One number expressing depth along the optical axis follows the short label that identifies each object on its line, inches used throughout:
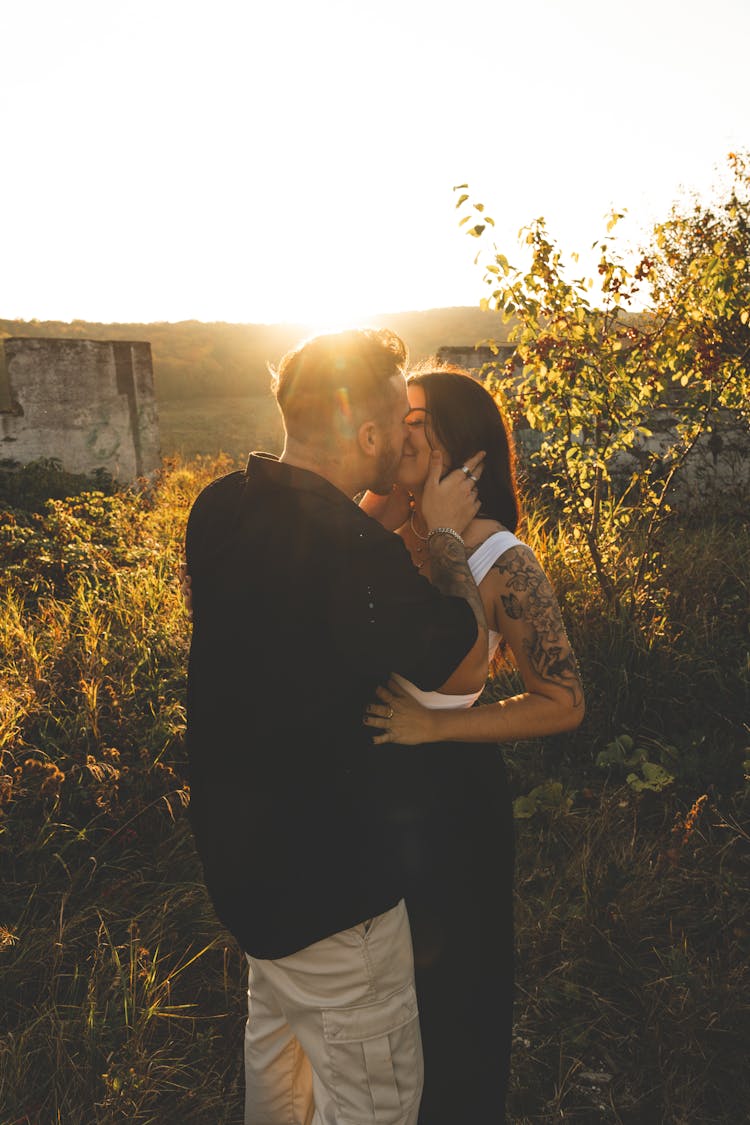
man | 57.0
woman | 68.5
